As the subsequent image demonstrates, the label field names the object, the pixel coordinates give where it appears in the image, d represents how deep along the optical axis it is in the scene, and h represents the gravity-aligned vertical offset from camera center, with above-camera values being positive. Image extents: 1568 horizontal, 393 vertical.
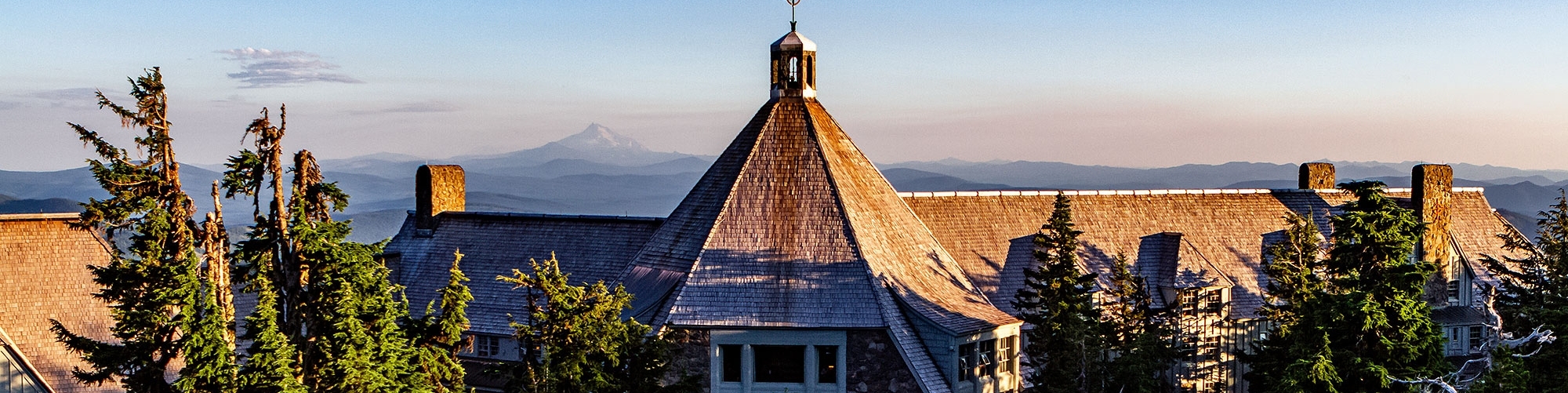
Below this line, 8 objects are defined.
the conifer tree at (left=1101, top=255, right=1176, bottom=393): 35.53 -4.65
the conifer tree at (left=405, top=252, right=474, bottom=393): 28.28 -3.35
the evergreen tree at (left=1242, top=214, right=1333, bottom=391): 37.41 -3.56
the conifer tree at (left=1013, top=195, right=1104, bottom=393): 35.44 -4.00
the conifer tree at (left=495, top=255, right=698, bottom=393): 28.16 -3.60
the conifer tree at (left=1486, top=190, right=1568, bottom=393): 31.03 -3.55
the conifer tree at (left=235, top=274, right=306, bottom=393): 25.55 -3.42
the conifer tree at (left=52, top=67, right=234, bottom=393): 26.31 -1.80
